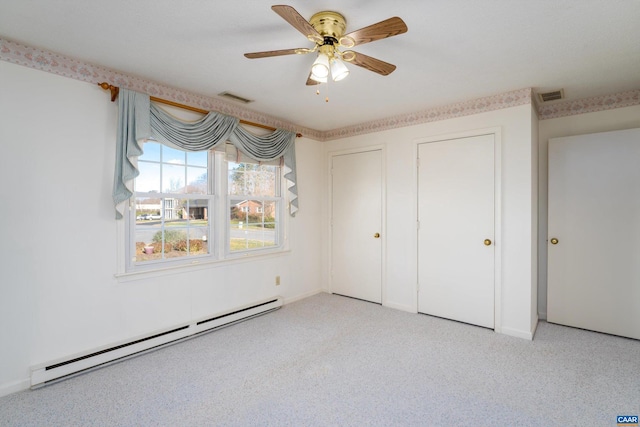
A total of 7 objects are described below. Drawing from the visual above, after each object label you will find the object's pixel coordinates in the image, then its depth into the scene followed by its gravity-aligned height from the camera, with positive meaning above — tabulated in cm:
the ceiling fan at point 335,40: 160 +98
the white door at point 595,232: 299 -21
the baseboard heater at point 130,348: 223 -116
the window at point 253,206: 351 +9
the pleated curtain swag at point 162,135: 254 +77
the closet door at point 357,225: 409 -18
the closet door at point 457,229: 324 -19
